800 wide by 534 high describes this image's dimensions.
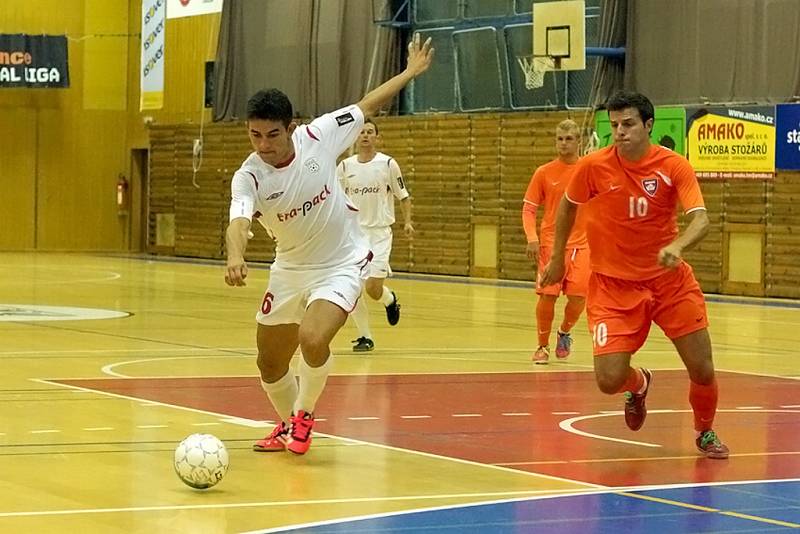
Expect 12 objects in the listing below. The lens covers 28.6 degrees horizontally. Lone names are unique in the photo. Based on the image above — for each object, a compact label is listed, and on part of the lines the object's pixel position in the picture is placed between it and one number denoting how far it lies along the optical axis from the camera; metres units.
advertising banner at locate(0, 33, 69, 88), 38.62
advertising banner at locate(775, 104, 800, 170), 23.70
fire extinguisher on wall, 40.28
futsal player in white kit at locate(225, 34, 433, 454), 8.42
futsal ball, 7.34
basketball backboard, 26.39
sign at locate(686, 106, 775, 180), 24.30
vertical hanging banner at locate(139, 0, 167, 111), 38.91
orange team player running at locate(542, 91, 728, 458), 8.89
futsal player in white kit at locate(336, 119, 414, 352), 16.25
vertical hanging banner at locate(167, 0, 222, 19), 37.28
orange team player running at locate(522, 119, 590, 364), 14.29
